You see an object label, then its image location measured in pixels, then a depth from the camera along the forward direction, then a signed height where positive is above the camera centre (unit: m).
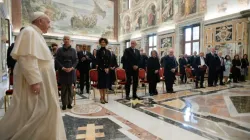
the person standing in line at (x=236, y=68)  9.03 -0.28
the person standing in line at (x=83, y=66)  6.37 -0.10
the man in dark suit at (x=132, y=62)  5.41 +0.03
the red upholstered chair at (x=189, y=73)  7.98 -0.46
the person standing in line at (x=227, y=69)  9.17 -0.33
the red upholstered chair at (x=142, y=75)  6.48 -0.44
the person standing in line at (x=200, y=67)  7.77 -0.19
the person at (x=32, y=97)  1.93 -0.39
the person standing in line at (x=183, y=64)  9.41 -0.06
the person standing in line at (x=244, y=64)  9.12 -0.07
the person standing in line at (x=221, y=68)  8.36 -0.25
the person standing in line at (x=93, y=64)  7.18 -0.04
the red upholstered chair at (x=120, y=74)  6.12 -0.40
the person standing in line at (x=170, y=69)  6.44 -0.22
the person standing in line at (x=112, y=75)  6.95 -0.48
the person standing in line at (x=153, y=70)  6.14 -0.25
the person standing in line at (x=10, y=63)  4.25 +0.01
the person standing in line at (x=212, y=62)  7.91 +0.03
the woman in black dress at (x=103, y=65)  4.82 -0.05
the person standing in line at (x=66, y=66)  4.12 -0.07
